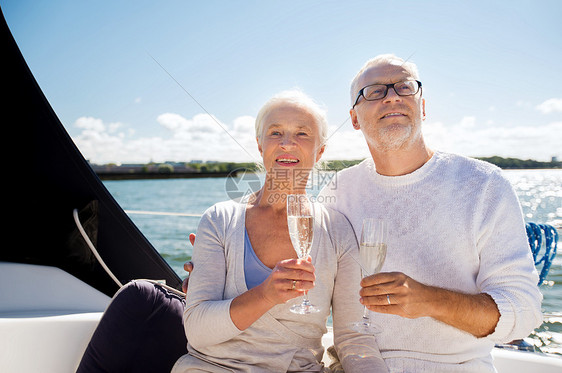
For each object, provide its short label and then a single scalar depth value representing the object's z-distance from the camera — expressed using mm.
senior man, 1527
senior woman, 1559
